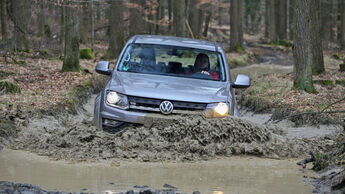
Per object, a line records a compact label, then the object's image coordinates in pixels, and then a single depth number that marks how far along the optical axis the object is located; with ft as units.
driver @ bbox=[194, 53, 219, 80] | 58.39
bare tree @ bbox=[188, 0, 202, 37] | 247.50
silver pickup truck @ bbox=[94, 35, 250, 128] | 47.50
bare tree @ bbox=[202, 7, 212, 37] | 345.78
